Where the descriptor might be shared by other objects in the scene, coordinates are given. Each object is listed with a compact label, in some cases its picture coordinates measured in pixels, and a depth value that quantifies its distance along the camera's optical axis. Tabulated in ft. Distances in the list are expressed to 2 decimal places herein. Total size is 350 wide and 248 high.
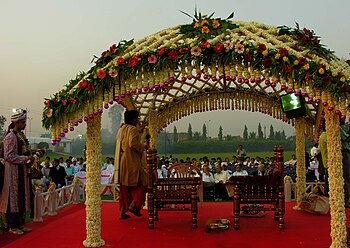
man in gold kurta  20.15
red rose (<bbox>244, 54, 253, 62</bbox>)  14.00
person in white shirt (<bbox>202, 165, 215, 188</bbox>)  29.13
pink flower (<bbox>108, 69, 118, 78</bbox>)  14.53
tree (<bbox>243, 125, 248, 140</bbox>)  118.01
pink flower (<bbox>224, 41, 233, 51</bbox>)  14.03
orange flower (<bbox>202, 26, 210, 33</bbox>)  14.87
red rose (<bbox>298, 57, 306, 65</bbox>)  13.64
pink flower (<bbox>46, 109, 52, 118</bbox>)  14.80
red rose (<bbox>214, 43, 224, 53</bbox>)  14.01
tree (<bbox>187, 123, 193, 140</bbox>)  110.04
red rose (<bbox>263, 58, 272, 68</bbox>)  13.92
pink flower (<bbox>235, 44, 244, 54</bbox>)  13.94
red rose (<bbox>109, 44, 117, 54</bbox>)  15.71
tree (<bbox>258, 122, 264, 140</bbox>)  115.99
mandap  13.76
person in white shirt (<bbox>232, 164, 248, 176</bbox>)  30.06
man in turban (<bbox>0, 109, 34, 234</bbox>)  17.49
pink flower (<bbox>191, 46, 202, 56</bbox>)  14.09
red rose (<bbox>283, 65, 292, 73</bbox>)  13.67
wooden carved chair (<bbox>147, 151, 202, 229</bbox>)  18.16
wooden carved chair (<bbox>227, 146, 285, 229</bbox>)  17.92
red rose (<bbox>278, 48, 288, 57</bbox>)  13.73
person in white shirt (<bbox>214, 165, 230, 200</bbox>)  28.66
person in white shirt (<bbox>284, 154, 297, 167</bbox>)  41.07
